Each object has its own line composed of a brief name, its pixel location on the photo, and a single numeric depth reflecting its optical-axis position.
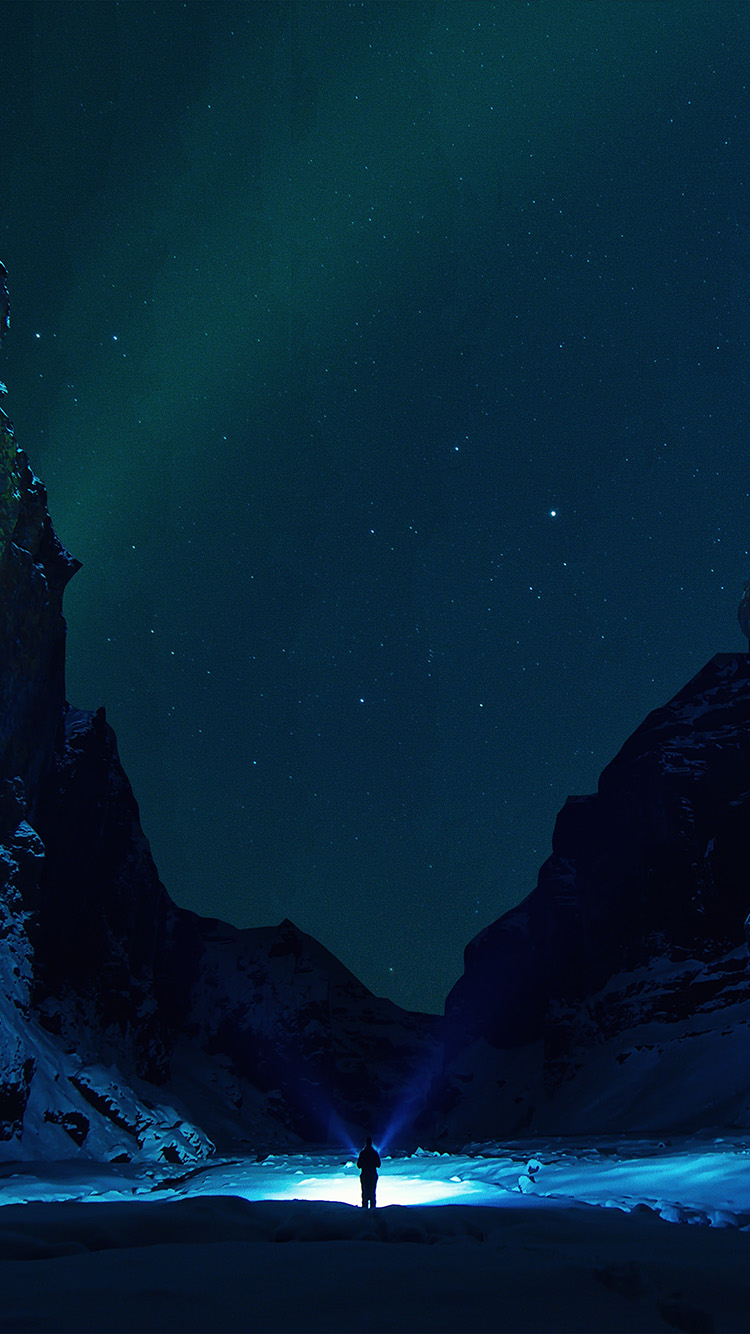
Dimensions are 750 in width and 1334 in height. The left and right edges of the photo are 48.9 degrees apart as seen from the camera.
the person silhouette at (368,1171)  15.97
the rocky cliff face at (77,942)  52.97
